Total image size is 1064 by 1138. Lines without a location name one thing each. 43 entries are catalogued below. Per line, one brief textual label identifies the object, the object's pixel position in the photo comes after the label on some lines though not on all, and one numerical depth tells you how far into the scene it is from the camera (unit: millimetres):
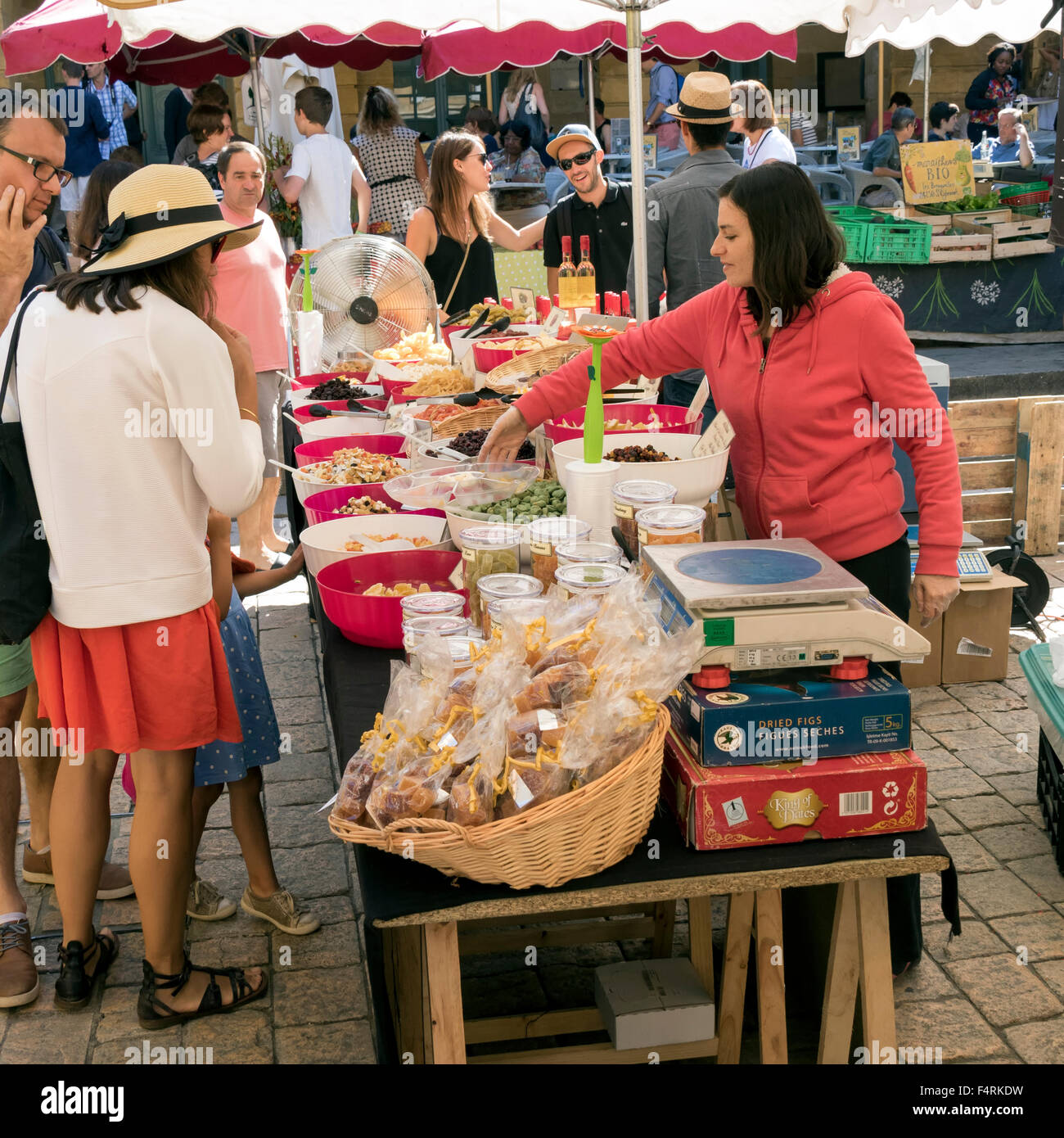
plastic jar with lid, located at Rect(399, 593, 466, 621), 2416
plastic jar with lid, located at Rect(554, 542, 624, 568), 2383
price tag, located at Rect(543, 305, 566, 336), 4855
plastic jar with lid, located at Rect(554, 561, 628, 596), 2250
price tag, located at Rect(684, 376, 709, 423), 3157
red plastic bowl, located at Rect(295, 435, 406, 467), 3975
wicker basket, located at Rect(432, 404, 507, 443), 3852
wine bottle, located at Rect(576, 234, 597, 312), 5105
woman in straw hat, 2461
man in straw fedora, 5344
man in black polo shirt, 6434
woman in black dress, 6113
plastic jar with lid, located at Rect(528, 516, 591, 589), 2516
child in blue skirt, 3064
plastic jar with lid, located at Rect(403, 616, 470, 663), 2283
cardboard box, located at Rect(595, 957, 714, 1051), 2504
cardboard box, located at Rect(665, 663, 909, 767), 1968
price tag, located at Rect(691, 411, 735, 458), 2764
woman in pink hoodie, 2668
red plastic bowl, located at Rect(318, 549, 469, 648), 2670
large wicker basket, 1806
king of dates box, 1961
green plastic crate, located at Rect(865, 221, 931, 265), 9070
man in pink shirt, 5988
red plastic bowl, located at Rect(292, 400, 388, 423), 4410
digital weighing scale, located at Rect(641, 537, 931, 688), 2006
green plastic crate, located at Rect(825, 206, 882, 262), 9211
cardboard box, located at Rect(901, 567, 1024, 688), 4875
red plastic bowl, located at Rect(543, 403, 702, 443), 3357
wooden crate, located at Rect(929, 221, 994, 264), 9062
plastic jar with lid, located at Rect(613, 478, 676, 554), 2611
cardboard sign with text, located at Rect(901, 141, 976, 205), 9414
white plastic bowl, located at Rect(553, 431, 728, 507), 2770
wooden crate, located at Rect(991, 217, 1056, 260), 9078
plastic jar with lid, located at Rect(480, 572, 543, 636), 2293
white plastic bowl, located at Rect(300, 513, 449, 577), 3074
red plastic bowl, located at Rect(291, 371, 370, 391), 5039
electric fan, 5598
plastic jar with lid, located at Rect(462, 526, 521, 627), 2561
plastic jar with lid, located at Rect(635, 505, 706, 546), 2467
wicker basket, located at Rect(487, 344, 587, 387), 4191
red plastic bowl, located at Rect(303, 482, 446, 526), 3410
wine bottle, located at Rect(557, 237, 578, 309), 5117
